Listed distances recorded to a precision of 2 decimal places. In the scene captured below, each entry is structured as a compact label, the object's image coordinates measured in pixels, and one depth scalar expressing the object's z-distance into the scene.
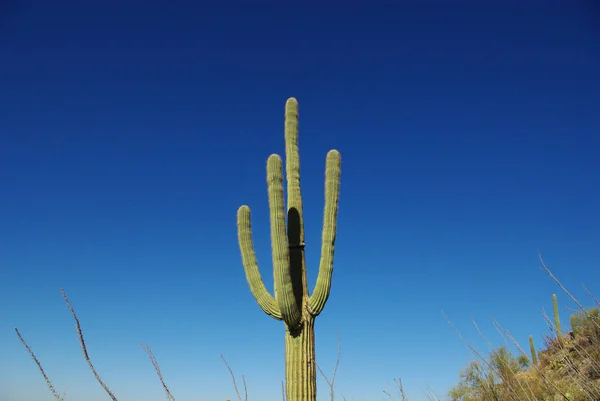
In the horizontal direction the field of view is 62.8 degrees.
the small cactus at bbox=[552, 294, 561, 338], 14.22
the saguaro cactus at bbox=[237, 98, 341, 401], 7.61
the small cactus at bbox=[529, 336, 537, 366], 15.45
